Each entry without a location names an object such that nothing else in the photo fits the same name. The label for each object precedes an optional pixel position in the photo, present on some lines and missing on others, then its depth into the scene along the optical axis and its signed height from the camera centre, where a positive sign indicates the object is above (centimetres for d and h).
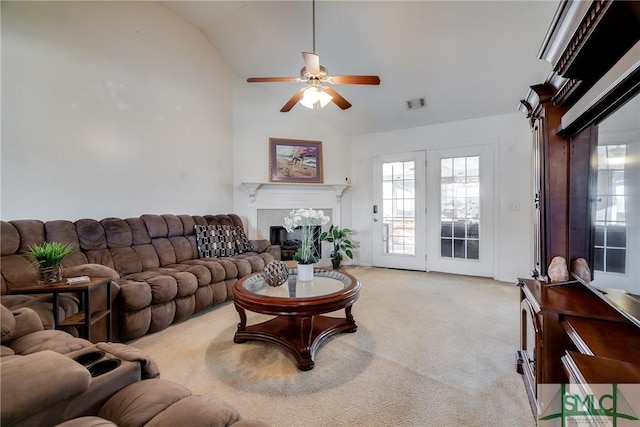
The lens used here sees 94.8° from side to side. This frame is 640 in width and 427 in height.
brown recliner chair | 71 -53
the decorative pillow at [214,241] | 360 -40
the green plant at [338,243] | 496 -60
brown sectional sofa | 217 -54
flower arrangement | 247 -16
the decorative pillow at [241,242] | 390 -45
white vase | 248 -54
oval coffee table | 193 -66
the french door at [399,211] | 474 -6
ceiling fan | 242 +112
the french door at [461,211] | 420 -7
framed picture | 479 +80
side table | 177 -55
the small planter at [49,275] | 187 -41
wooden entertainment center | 94 +4
